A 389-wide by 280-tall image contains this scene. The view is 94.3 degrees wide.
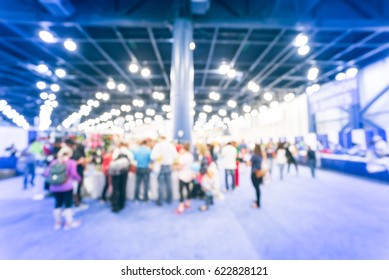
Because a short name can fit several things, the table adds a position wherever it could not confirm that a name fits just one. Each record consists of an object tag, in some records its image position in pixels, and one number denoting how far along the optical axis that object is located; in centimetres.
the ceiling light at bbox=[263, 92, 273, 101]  1609
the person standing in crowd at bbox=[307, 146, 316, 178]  793
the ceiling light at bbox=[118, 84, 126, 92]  1305
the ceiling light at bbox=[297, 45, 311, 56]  800
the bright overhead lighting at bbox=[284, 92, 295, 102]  1586
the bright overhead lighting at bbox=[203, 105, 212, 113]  2103
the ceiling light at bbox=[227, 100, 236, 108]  1965
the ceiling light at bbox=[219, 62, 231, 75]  1023
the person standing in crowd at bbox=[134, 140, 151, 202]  473
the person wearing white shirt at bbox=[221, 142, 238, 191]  582
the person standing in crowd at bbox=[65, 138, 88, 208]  449
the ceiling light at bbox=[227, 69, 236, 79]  1055
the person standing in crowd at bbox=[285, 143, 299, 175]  820
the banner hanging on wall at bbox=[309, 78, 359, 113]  1158
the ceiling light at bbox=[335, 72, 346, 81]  1181
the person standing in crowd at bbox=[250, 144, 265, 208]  425
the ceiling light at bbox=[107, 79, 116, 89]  1265
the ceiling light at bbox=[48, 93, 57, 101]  1654
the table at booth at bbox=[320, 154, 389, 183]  742
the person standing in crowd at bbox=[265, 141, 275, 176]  857
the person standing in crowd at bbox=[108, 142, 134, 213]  417
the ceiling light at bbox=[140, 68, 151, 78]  1034
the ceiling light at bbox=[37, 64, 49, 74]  1015
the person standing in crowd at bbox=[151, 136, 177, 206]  460
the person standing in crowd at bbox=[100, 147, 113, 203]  479
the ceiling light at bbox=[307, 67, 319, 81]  1106
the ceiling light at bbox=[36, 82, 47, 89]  1305
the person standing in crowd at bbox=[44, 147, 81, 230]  320
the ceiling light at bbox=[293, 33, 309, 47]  730
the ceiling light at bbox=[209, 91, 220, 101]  1614
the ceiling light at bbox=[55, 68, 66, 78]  1088
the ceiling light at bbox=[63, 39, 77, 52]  744
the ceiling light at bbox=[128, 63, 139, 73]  971
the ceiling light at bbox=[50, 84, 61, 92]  1388
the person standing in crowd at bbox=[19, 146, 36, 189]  661
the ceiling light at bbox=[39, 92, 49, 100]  1636
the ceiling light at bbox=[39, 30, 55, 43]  688
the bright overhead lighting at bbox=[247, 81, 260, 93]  1281
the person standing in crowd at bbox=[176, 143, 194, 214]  425
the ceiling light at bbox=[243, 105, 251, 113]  2182
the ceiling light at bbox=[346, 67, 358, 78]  1096
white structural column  612
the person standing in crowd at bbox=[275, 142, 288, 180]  770
